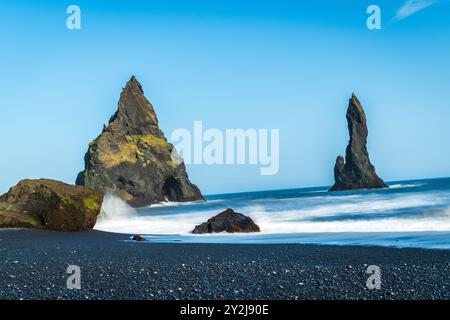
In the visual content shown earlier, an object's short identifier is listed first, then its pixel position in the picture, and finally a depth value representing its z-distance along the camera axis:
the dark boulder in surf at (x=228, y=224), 27.42
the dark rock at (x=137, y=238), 23.06
